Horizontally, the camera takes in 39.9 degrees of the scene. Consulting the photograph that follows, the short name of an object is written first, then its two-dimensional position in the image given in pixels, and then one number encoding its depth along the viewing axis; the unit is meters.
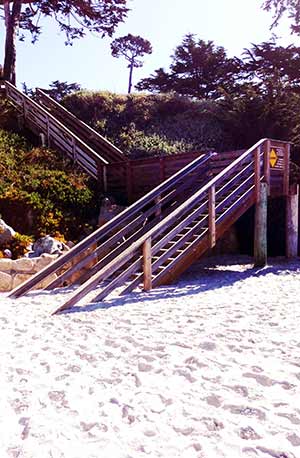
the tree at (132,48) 31.66
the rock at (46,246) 7.86
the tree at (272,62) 20.12
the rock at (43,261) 7.46
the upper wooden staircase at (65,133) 11.67
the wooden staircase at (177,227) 6.55
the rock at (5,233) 7.97
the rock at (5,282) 7.09
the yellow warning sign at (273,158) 8.82
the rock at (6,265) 7.15
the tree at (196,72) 21.95
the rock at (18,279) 7.24
